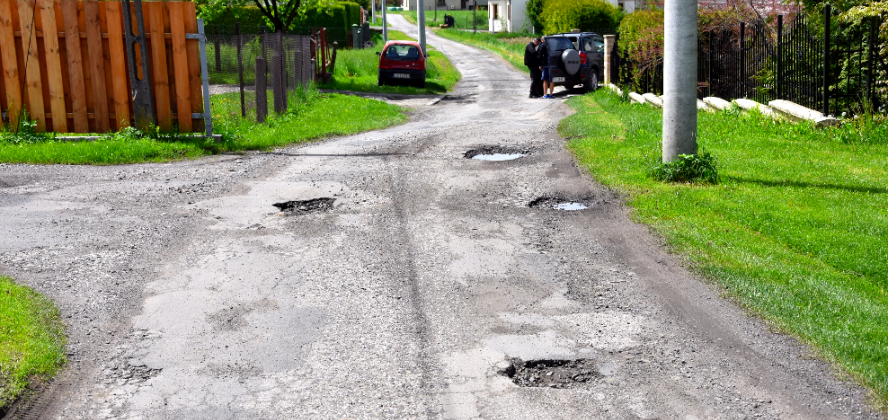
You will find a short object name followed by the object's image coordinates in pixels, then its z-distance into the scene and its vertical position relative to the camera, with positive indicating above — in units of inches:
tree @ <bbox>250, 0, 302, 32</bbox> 1011.9 +78.6
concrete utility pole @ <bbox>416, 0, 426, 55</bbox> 1246.3 +77.4
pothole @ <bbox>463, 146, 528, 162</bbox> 502.6 -49.5
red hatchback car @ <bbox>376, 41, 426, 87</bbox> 1071.6 +11.0
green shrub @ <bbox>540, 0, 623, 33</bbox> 1924.2 +108.7
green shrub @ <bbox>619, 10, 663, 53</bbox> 862.5 +35.4
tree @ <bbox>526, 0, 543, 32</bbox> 2401.6 +152.8
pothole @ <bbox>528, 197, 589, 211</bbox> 367.7 -58.4
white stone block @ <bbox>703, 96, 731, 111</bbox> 657.6 -33.4
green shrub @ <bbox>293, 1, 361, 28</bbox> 2003.0 +137.1
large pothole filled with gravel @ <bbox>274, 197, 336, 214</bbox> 365.7 -54.6
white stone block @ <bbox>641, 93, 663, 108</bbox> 755.1 -32.8
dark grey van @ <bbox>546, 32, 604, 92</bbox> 951.0 +6.1
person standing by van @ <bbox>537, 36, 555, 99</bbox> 912.3 -2.6
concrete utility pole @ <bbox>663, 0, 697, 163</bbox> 384.8 -8.1
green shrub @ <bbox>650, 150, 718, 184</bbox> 395.2 -49.1
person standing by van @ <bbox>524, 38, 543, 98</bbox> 924.6 -1.0
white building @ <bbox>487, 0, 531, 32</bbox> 2628.0 +163.7
